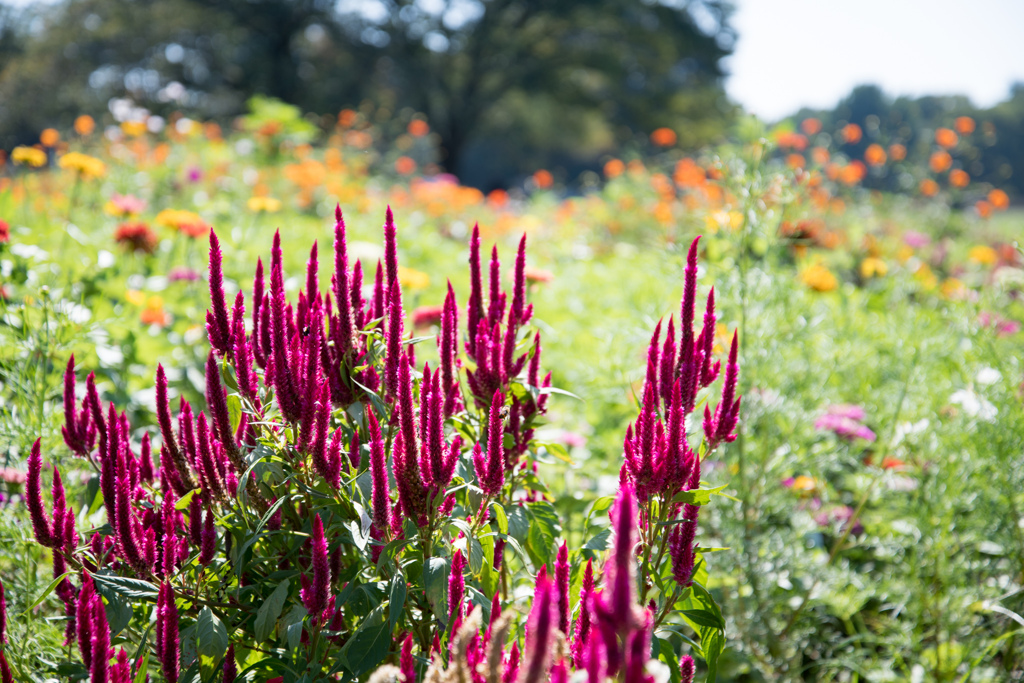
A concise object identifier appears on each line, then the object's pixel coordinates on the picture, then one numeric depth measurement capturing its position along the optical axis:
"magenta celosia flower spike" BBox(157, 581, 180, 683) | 0.82
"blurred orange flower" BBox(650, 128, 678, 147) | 7.78
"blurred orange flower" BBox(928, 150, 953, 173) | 6.44
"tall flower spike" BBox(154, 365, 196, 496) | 0.99
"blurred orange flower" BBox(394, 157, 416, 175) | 8.47
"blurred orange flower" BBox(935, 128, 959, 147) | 6.55
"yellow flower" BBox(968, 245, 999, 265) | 5.55
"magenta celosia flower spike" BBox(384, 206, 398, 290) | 1.07
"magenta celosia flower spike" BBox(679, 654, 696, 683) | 0.84
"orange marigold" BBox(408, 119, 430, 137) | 8.25
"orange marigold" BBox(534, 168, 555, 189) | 8.68
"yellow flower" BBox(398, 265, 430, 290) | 2.81
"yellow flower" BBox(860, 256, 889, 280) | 3.84
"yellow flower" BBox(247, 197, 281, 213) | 3.44
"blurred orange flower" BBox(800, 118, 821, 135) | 6.57
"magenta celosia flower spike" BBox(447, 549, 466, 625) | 0.81
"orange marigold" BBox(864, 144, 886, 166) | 6.63
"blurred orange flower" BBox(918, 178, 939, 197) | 7.05
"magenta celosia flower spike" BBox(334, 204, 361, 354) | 1.03
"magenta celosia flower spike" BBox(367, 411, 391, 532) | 0.86
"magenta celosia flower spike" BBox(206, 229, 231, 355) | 1.01
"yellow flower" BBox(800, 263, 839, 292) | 3.25
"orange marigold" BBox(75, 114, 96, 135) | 6.11
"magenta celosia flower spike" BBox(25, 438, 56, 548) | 0.93
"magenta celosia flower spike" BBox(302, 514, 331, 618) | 0.91
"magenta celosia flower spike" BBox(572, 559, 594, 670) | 0.77
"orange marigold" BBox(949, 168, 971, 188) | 6.85
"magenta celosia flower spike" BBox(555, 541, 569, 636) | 0.77
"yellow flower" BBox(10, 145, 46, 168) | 3.44
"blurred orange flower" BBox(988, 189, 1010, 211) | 6.57
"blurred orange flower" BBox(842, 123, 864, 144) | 6.37
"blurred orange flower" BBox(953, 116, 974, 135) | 6.51
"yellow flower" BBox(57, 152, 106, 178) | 3.30
